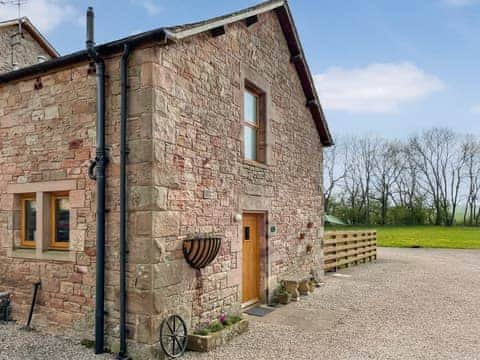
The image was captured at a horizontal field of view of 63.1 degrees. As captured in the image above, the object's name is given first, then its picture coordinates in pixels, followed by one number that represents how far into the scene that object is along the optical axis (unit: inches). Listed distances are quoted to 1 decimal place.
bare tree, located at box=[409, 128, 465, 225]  1706.4
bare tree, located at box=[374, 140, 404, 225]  1744.6
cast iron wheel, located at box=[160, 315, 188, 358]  210.7
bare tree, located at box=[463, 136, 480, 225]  1717.5
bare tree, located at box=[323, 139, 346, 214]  1798.7
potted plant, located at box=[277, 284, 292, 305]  345.7
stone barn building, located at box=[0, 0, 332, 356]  212.7
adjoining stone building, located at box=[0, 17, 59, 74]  434.0
